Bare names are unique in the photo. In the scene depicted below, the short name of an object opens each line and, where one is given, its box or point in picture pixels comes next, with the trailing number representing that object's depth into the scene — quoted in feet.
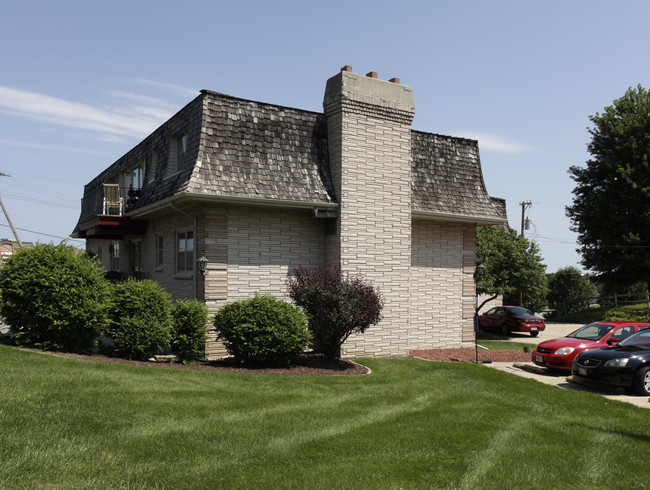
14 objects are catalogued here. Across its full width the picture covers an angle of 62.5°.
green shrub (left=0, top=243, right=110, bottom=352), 34.45
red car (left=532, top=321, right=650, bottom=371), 44.80
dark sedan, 36.70
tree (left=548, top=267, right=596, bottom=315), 134.62
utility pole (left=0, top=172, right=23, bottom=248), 128.94
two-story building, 44.24
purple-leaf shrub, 40.11
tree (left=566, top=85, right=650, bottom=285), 109.29
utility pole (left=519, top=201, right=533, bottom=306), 154.67
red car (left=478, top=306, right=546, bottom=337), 86.74
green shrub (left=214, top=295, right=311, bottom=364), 38.09
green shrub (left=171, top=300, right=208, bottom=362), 38.85
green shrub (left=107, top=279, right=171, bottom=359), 36.88
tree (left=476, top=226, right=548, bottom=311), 86.28
